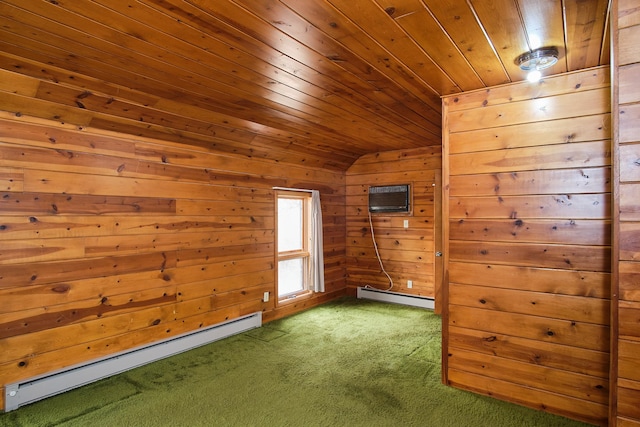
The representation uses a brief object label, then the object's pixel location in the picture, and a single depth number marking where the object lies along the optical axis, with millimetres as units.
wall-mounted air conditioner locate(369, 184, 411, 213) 5246
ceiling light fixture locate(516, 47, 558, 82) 2031
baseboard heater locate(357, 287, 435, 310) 5125
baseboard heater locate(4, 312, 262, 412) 2543
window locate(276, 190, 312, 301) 4973
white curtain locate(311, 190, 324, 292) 5141
